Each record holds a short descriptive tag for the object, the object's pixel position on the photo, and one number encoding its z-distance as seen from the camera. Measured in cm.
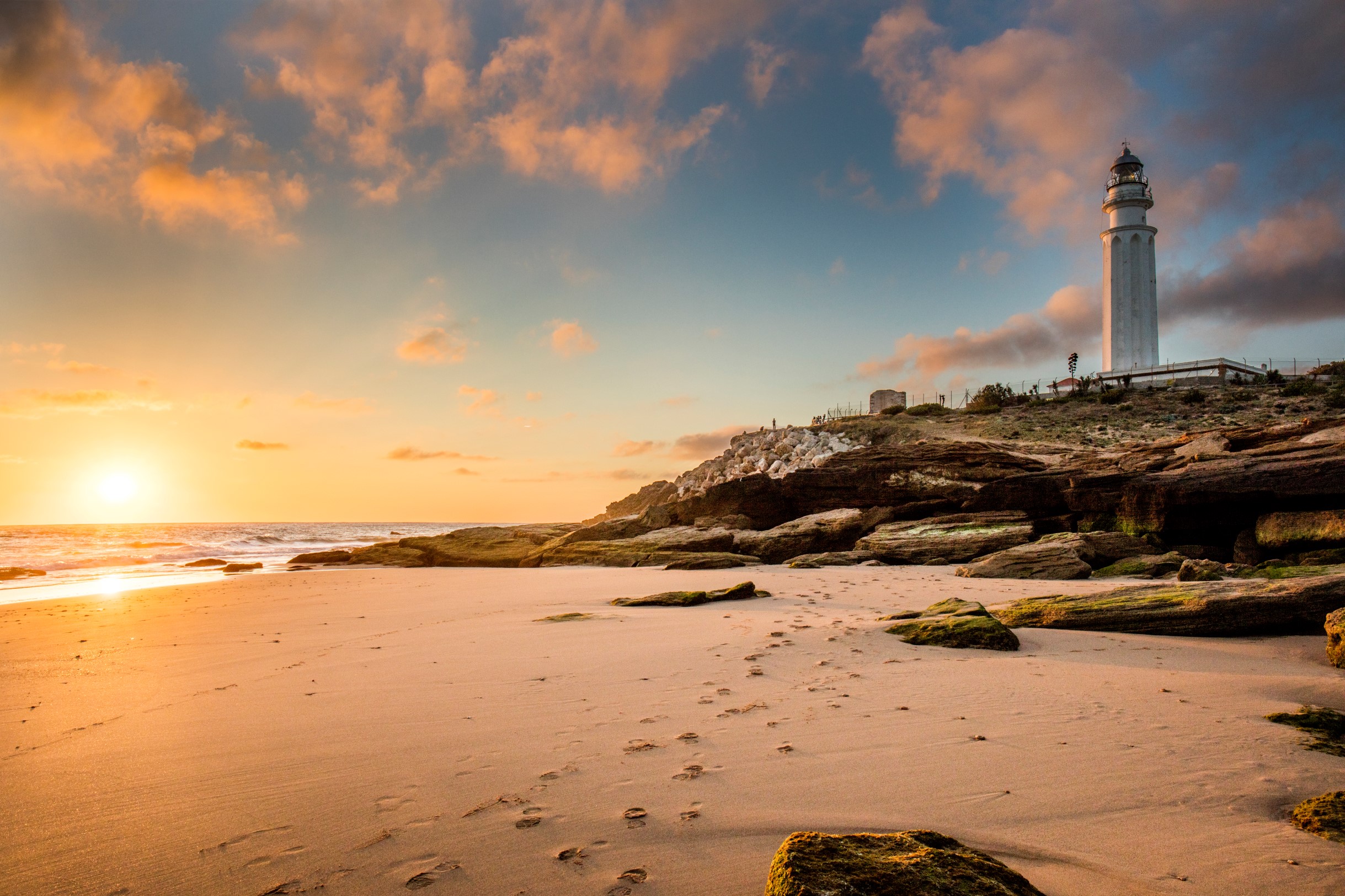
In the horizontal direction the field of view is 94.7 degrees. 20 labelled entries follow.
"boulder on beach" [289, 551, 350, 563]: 2272
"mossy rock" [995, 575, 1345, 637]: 668
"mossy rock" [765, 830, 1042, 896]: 192
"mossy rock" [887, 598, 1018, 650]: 621
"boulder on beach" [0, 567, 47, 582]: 1728
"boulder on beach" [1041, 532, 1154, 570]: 1245
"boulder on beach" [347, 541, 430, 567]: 2138
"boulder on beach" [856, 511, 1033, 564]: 1462
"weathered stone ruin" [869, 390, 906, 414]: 5294
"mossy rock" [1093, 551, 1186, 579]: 1129
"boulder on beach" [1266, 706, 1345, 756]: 368
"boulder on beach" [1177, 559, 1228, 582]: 922
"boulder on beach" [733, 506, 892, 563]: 1733
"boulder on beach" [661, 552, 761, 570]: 1568
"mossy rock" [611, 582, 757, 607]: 959
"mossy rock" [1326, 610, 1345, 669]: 554
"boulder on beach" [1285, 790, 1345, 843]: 267
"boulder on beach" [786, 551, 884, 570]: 1509
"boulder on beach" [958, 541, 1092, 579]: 1163
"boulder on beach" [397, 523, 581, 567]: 2142
